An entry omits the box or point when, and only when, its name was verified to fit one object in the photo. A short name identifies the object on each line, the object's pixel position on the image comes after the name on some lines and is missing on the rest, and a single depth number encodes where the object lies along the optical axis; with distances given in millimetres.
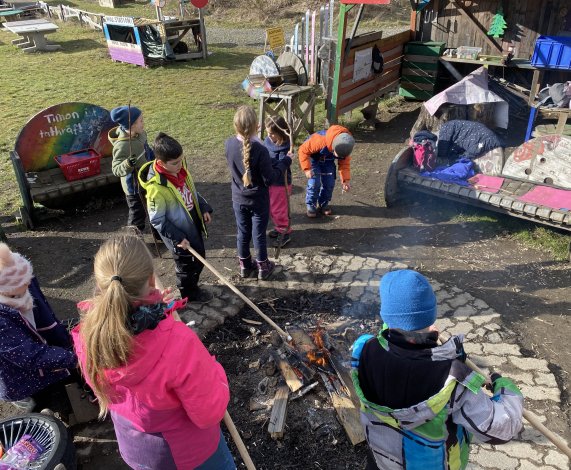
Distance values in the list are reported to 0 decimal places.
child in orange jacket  6125
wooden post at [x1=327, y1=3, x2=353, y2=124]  8356
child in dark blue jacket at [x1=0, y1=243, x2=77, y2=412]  3053
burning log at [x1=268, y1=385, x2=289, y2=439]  3732
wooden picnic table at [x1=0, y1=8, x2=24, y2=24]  20234
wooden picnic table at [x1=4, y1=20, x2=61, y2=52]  16981
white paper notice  9688
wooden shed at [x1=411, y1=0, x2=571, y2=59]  9773
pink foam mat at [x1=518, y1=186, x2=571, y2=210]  6043
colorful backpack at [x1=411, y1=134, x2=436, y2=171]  7109
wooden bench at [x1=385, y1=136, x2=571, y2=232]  5967
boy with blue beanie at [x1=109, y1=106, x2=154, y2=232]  5898
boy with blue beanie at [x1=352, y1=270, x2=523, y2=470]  2191
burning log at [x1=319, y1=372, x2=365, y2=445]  3674
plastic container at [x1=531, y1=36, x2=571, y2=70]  8923
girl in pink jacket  2127
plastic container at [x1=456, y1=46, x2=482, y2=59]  10344
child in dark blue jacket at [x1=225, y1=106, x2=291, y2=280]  4797
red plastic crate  6992
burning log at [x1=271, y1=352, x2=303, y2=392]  4070
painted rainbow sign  6855
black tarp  14992
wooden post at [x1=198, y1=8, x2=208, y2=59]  15070
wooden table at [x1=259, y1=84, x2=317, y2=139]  9078
